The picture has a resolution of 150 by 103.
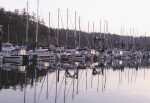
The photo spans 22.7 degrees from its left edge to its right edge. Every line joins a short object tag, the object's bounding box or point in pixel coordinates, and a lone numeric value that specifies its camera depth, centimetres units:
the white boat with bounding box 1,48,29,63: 5824
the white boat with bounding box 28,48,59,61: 6897
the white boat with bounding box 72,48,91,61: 7800
